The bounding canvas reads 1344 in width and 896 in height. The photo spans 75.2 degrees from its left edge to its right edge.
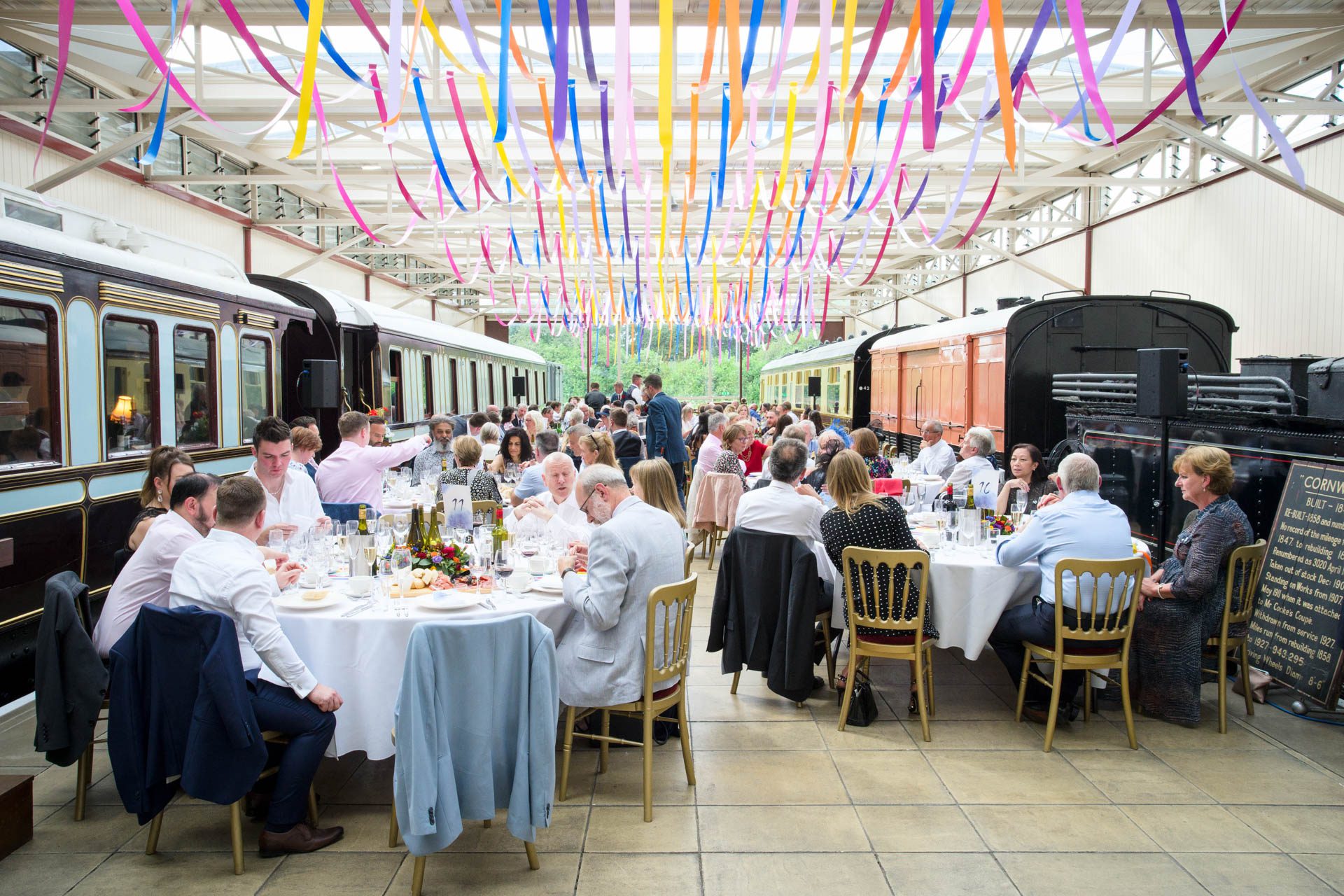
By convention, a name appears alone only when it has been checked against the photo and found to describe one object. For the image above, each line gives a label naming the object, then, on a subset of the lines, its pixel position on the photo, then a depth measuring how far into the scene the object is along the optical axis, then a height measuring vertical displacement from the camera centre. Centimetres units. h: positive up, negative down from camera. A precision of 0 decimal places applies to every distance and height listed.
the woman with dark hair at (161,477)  409 -28
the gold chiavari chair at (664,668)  344 -104
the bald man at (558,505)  484 -52
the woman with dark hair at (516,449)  743 -27
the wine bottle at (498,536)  426 -59
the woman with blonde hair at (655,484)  404 -31
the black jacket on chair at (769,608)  442 -99
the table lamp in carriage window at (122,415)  554 +2
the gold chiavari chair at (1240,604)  438 -97
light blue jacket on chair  279 -102
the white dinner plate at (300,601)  345 -74
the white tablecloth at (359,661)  337 -95
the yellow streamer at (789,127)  810 +280
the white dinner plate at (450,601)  347 -74
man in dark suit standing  976 -13
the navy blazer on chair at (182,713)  288 -99
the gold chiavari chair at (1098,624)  405 -99
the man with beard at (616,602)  342 -73
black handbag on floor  440 -147
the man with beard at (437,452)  784 -31
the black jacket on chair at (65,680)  314 -95
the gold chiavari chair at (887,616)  419 -98
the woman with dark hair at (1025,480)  618 -46
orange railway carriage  960 +82
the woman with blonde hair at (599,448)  541 -19
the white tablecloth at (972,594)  448 -92
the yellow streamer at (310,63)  456 +202
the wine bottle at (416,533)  438 -60
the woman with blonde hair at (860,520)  434 -52
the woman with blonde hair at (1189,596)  427 -89
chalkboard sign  436 -91
